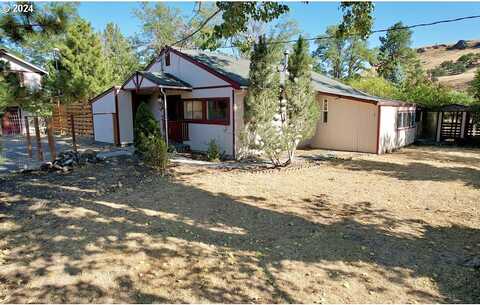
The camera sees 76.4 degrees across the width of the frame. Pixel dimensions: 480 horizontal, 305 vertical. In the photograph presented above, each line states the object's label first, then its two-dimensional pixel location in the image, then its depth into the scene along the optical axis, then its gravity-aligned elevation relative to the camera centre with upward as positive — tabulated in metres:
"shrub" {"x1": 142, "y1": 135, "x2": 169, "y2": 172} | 9.20 -1.08
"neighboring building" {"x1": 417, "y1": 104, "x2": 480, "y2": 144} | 17.14 -0.44
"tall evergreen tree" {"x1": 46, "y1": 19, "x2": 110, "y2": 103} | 21.36 +4.28
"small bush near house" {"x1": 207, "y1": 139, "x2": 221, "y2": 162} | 11.35 -1.33
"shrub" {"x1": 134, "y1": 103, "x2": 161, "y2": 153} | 10.06 -0.26
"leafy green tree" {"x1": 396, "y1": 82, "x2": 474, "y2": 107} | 19.52 +1.37
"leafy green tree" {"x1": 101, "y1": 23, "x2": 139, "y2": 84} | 33.97 +7.76
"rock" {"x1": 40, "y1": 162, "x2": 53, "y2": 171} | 8.98 -1.44
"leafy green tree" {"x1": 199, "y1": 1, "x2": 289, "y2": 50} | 7.71 +2.67
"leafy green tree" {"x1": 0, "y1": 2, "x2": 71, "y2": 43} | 4.49 +1.44
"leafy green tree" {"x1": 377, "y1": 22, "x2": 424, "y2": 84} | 39.72 +8.60
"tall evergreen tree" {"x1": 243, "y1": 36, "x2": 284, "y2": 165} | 10.08 +0.70
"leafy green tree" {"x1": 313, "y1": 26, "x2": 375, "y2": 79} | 38.03 +7.62
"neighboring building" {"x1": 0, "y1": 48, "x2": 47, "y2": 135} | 20.09 -0.31
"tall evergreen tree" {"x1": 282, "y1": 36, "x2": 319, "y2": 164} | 10.33 +0.64
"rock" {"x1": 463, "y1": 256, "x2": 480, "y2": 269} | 3.82 -1.86
